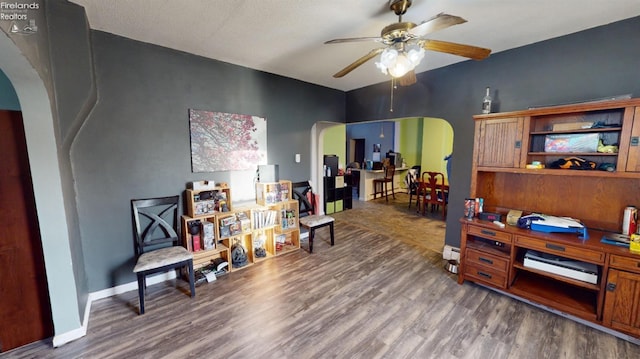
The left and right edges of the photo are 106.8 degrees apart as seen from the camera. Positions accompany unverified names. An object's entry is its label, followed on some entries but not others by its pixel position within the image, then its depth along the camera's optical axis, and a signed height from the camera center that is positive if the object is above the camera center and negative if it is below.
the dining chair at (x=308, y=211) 3.58 -0.98
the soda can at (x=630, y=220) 2.05 -0.59
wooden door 1.75 -0.71
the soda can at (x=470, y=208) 2.70 -0.64
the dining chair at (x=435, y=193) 5.16 -0.92
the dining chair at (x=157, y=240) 2.29 -0.96
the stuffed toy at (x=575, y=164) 2.16 -0.12
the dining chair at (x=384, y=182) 7.09 -0.90
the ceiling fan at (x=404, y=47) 1.63 +0.77
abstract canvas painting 2.98 +0.17
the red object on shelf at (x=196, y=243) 2.80 -1.05
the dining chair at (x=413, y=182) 5.92 -0.76
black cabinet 5.57 -1.02
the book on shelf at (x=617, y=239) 1.94 -0.75
